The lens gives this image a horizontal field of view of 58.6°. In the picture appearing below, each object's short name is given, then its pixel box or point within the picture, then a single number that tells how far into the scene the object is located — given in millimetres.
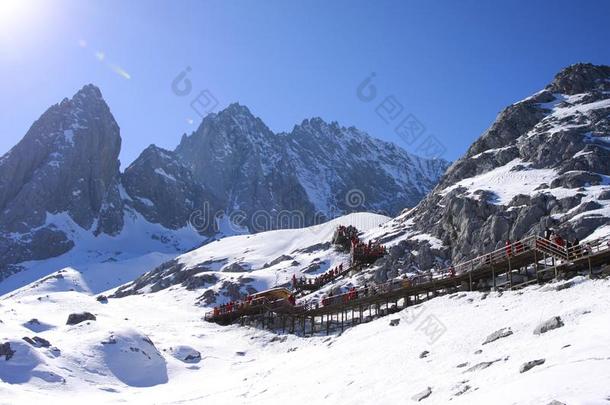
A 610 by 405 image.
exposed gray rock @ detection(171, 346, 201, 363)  43656
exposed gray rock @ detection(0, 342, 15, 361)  35344
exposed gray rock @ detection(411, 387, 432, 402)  18439
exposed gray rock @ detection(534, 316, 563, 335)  21297
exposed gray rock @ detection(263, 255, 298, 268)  97000
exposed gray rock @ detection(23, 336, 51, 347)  38641
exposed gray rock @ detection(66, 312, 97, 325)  48156
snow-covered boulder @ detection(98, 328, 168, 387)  38469
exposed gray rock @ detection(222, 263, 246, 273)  98500
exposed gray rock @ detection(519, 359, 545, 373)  17031
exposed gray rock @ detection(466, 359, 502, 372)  19486
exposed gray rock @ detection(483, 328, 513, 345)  23156
